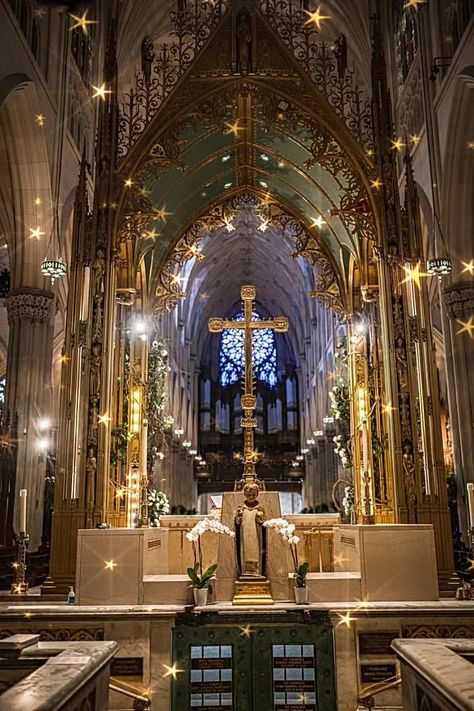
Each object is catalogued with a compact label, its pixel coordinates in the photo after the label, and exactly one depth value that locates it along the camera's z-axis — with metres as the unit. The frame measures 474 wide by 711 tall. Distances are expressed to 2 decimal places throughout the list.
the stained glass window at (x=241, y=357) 39.88
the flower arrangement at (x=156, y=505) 12.64
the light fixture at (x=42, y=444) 13.02
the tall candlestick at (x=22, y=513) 6.96
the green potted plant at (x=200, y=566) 6.32
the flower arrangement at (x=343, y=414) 13.64
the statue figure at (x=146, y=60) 8.89
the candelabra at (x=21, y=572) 7.16
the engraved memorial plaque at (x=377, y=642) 5.54
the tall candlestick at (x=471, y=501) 6.96
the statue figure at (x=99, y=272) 8.20
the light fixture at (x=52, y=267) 9.89
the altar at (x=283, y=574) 6.62
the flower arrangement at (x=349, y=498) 12.92
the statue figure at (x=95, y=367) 7.85
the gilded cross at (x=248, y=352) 7.48
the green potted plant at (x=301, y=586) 6.33
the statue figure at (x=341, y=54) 9.48
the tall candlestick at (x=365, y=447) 9.29
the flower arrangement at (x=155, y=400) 13.86
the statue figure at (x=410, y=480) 7.37
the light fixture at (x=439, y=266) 9.79
